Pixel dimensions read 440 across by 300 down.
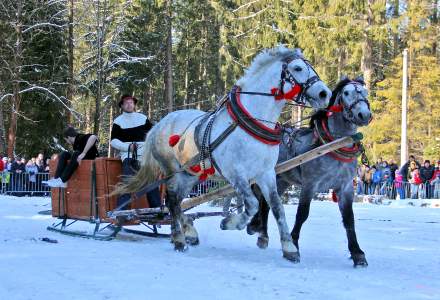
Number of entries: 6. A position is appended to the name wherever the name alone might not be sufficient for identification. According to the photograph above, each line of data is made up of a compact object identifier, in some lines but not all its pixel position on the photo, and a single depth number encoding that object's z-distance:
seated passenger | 9.95
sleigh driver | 9.38
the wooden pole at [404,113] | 26.05
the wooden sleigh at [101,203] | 8.85
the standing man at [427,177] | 22.27
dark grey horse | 7.39
